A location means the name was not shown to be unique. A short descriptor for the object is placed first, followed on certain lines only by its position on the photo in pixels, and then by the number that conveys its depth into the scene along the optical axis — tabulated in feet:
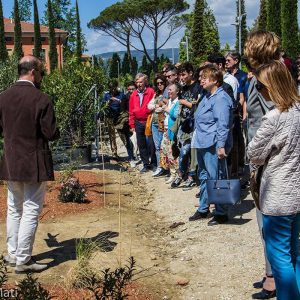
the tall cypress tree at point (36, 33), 123.72
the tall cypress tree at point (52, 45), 125.61
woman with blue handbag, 13.46
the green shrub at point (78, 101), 26.34
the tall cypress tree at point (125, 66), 198.36
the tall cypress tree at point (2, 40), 107.92
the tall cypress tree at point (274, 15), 78.92
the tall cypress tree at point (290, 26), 73.29
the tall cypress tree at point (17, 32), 116.89
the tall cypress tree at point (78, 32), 143.18
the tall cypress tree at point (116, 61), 196.50
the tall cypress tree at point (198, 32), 108.25
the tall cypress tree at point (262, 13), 102.23
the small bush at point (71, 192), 17.52
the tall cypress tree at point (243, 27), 116.69
